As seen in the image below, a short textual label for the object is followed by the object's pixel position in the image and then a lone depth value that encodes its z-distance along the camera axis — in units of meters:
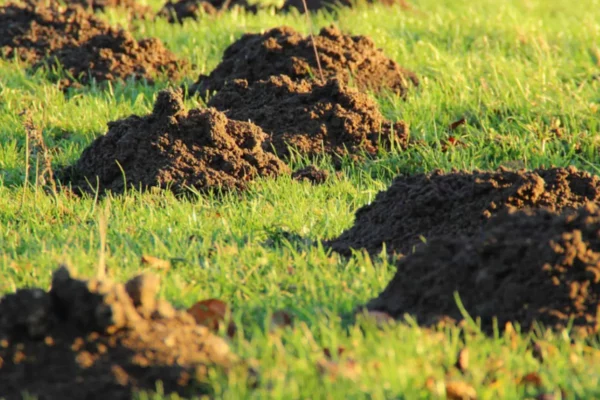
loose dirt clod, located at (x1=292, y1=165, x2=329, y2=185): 12.49
